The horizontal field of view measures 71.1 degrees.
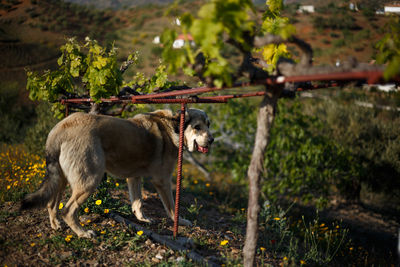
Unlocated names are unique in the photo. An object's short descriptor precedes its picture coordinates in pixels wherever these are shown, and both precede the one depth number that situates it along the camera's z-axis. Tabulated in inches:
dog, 130.3
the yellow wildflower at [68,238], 133.4
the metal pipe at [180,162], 139.3
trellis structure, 75.0
